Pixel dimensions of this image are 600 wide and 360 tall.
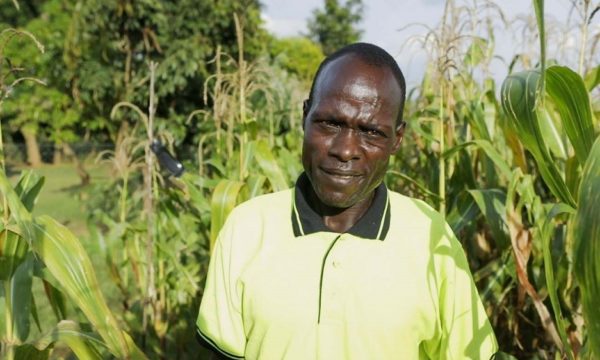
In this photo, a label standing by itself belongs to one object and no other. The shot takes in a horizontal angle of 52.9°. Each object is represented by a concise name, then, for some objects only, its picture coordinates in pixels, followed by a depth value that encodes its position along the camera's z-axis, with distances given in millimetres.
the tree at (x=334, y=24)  34312
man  1006
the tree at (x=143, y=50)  5941
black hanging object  2145
